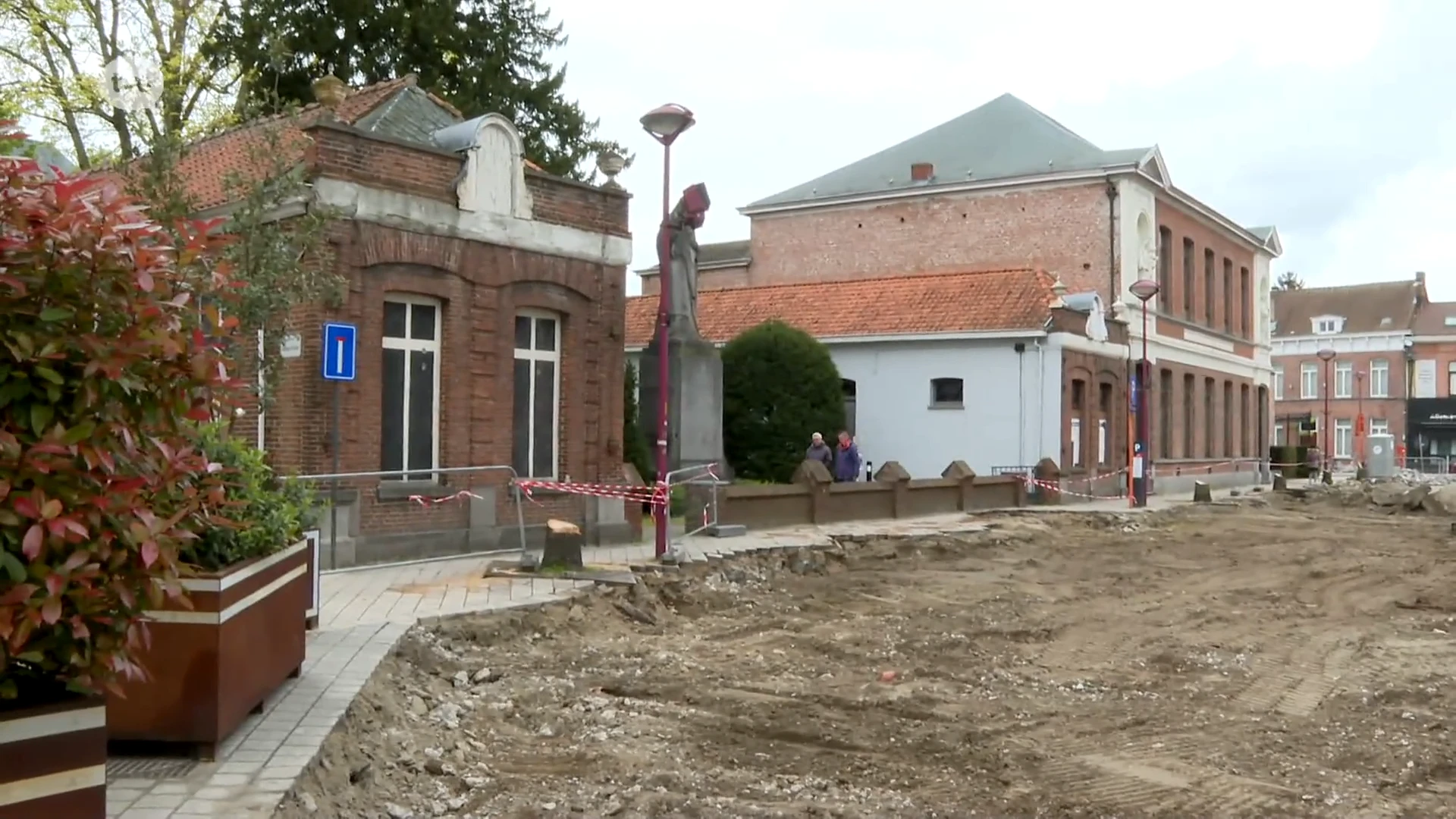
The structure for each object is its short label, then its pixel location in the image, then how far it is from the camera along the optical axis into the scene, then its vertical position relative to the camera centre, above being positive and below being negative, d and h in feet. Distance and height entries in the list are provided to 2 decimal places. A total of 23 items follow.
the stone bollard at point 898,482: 76.54 -3.08
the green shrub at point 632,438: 76.07 -0.68
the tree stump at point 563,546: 43.73 -4.04
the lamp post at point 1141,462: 94.27 -2.21
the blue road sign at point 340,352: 45.37 +2.55
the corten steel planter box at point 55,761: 12.54 -3.36
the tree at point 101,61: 87.92 +25.58
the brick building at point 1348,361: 231.50 +13.25
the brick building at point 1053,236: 112.88 +18.37
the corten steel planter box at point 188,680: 19.29 -3.84
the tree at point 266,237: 38.68 +5.82
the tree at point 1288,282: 353.51 +41.37
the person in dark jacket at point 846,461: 79.82 -1.98
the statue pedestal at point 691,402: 62.28 +1.26
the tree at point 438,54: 95.04 +28.44
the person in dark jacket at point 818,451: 79.25 -1.38
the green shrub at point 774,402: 88.63 +1.80
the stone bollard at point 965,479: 83.46 -3.14
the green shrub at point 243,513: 20.92 -1.64
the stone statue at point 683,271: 62.18 +7.71
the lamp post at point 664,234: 45.88 +7.65
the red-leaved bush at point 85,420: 11.91 +0.02
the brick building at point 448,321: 46.85 +4.15
